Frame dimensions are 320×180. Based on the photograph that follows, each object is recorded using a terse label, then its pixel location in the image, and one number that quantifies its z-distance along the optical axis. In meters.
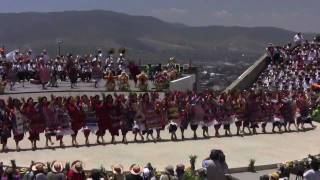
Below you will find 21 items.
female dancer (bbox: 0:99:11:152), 19.11
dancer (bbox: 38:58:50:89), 31.36
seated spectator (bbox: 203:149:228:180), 11.73
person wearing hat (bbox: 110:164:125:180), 13.23
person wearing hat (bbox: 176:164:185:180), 12.33
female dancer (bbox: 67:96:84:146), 19.92
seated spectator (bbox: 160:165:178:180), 11.88
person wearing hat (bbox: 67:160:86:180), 12.18
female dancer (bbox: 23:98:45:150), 19.28
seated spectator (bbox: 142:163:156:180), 12.93
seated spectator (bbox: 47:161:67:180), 11.82
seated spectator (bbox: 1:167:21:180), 12.34
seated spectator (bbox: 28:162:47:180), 11.80
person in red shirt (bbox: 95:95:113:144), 20.33
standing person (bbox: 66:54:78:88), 32.38
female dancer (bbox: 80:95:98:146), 20.33
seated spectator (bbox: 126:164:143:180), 12.08
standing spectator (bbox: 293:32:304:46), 40.09
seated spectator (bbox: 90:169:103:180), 11.73
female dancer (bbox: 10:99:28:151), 19.12
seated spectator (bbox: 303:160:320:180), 11.97
